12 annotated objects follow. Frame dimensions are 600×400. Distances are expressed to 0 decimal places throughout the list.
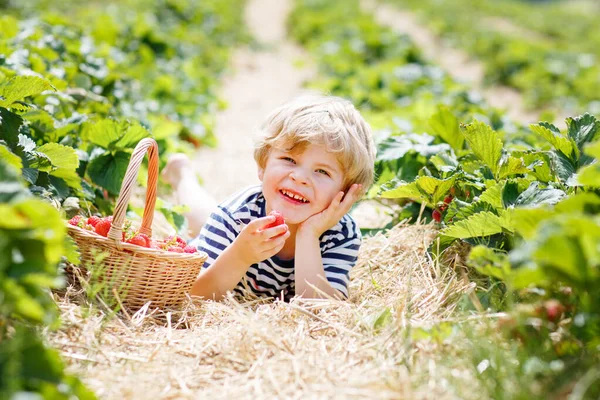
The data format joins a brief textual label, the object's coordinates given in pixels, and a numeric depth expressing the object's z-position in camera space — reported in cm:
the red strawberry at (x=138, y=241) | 226
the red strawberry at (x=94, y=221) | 237
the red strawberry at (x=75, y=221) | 231
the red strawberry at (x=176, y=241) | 246
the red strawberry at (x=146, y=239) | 231
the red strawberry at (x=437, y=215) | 278
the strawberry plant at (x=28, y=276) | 134
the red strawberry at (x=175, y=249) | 236
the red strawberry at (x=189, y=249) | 240
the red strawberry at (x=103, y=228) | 229
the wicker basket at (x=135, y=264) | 217
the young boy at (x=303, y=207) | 255
